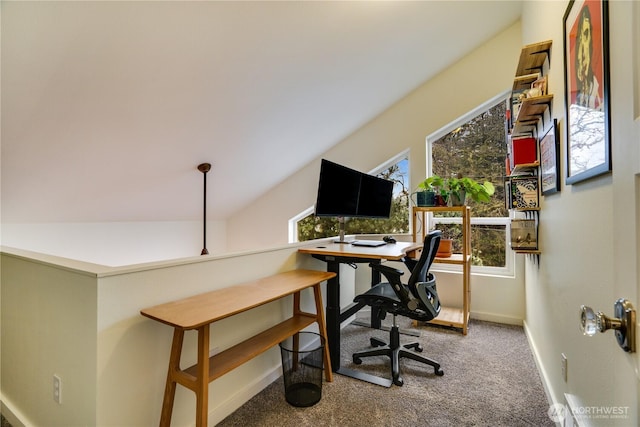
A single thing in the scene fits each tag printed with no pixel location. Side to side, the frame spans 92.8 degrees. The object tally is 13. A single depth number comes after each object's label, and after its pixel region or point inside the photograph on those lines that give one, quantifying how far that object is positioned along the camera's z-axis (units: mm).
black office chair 1932
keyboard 2486
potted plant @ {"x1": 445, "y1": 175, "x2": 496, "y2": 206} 2818
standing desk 2010
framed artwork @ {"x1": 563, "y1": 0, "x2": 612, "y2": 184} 912
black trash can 1801
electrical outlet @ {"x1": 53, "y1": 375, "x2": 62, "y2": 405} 1342
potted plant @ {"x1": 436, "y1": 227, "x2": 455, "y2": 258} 2985
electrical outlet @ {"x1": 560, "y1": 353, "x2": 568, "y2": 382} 1478
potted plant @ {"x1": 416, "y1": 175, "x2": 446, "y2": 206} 2939
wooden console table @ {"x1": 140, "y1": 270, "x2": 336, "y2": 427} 1213
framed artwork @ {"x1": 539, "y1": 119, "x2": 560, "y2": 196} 1590
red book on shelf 2098
